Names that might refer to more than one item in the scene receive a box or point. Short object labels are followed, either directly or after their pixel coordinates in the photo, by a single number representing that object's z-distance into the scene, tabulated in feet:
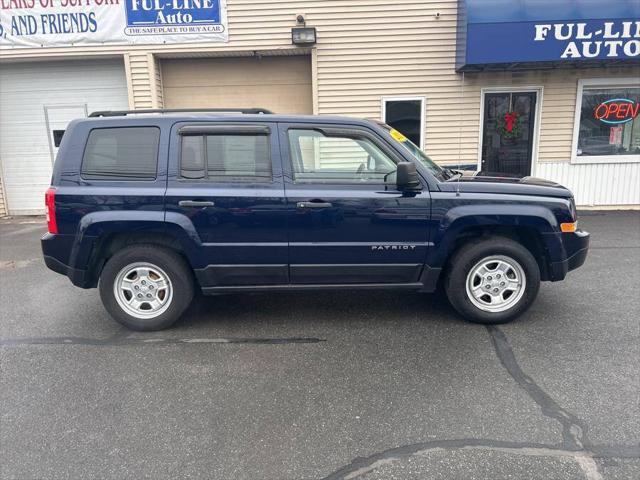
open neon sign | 31.45
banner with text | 30.12
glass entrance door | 31.40
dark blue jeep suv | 13.56
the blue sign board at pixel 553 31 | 26.45
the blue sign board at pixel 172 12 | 30.01
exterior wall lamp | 29.76
